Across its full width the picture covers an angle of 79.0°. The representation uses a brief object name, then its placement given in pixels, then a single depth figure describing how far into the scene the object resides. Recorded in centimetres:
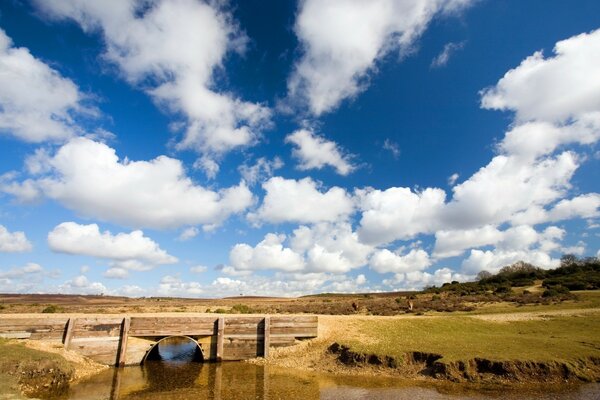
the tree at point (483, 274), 12203
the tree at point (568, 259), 11092
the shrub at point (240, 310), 4945
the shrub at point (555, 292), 5548
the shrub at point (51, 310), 4457
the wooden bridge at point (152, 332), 2705
